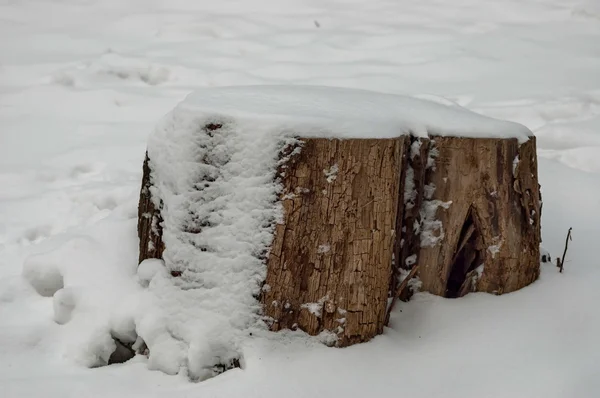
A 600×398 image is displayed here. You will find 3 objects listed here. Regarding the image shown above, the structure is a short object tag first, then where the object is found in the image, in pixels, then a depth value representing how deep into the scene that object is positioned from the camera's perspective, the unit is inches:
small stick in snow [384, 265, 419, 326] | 96.0
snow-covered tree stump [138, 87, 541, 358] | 93.3
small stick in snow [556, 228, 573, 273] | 102.4
